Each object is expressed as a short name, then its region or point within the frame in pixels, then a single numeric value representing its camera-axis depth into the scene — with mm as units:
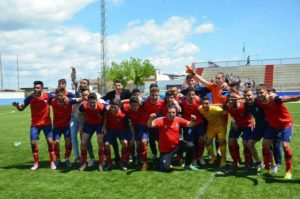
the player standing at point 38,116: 8383
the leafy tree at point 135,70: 75062
